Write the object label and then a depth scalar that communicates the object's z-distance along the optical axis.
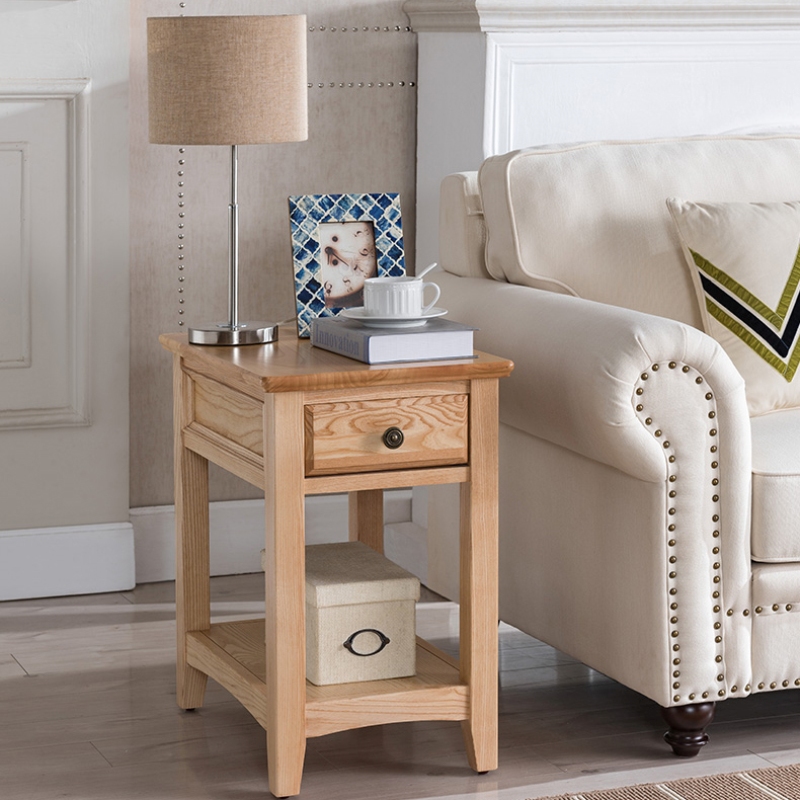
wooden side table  4.41
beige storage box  4.54
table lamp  4.60
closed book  4.46
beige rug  4.48
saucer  4.53
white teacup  4.53
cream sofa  4.50
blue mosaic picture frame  4.67
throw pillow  4.83
